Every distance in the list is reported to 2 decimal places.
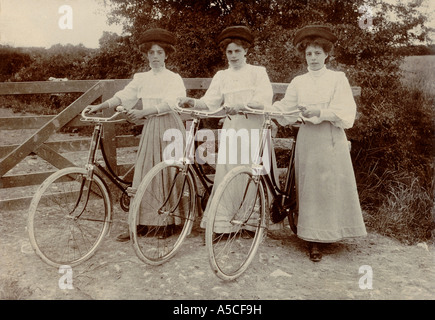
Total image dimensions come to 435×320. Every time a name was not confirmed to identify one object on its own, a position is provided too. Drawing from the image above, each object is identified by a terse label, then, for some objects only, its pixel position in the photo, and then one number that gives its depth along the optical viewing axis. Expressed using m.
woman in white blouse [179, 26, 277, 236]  4.30
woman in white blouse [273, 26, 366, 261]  4.06
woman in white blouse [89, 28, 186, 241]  4.30
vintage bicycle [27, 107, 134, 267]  3.74
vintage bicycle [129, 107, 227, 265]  3.79
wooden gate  5.04
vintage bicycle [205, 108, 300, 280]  3.70
